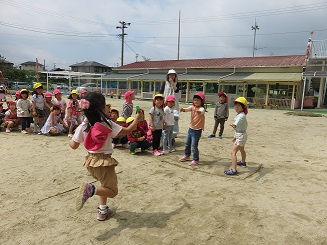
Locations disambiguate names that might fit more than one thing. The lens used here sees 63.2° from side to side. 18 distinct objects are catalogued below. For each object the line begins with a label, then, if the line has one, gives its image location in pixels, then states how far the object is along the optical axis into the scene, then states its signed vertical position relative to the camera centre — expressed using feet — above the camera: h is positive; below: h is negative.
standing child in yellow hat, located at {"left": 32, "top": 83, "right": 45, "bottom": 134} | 25.84 -1.75
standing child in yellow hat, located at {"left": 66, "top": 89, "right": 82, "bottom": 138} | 25.37 -2.37
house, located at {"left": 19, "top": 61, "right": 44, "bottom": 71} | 279.28 +22.58
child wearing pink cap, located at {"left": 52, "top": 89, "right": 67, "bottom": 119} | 26.04 -1.32
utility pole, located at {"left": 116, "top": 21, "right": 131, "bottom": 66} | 144.25 +31.11
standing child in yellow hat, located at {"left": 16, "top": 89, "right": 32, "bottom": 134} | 25.77 -2.16
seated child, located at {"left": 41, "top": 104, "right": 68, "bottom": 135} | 25.43 -3.40
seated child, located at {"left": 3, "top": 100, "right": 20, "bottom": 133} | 27.09 -3.30
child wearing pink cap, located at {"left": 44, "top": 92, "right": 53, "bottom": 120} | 26.45 -1.64
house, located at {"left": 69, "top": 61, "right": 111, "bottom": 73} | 196.54 +16.40
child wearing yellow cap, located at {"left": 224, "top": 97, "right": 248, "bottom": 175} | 15.19 -2.00
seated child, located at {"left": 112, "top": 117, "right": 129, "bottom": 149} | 21.45 -4.13
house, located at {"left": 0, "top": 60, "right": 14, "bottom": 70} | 150.61 +12.62
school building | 68.23 +4.19
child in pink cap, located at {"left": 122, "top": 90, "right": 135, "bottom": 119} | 21.22 -1.28
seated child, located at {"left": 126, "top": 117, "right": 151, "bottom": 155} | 19.43 -3.53
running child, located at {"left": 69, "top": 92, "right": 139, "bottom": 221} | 9.12 -1.92
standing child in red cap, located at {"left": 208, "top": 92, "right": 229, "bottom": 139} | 26.76 -1.85
